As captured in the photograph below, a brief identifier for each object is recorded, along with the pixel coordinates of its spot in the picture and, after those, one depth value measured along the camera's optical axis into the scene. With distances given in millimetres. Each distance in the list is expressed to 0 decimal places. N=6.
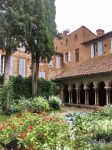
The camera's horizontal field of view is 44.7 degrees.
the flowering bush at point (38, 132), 3028
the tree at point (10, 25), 8792
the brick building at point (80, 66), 11078
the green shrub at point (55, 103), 10077
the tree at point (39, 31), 9393
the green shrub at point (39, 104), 9014
